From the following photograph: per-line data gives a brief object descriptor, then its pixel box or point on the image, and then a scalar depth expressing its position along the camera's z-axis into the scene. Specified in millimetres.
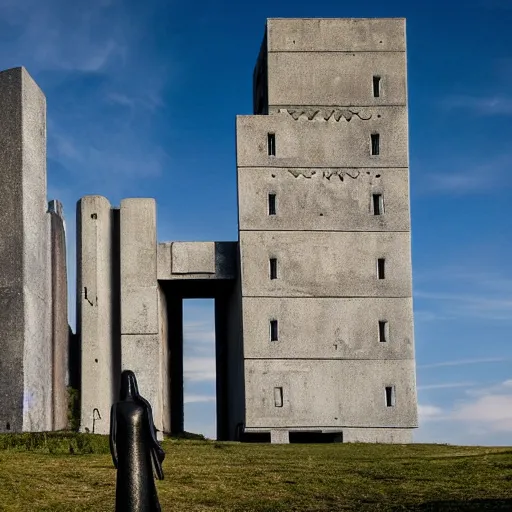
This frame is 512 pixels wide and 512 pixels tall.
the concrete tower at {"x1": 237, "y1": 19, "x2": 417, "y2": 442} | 33344
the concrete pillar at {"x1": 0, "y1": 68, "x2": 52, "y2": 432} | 29453
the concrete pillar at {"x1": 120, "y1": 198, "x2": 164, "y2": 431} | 33875
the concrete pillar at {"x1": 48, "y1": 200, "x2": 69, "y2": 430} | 32938
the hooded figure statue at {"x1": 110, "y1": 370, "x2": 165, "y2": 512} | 13422
